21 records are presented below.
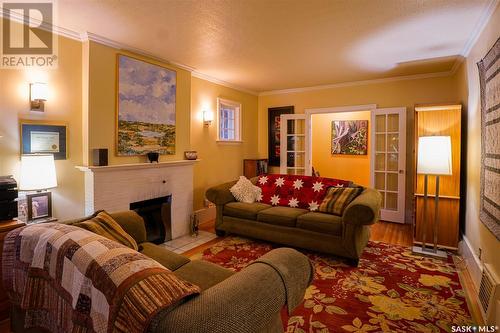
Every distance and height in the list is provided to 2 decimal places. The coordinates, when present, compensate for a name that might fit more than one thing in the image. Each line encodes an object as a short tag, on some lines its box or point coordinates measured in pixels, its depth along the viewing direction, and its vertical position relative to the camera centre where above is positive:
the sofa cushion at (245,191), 4.23 -0.46
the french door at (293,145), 5.88 +0.33
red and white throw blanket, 3.95 -0.43
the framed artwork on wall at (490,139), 2.12 +0.18
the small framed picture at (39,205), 2.73 -0.45
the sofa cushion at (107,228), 1.88 -0.47
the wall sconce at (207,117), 4.85 +0.75
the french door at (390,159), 4.85 +0.04
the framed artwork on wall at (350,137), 6.41 +0.57
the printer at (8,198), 2.22 -0.31
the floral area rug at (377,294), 2.12 -1.20
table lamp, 2.42 -0.15
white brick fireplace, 3.13 -0.33
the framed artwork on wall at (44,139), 2.69 +0.21
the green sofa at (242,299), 0.97 -0.56
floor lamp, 3.13 +0.06
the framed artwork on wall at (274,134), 6.21 +0.59
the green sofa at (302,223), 3.09 -0.78
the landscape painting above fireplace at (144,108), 3.42 +0.69
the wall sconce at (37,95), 2.71 +0.63
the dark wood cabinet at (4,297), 2.11 -1.03
